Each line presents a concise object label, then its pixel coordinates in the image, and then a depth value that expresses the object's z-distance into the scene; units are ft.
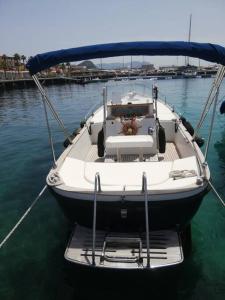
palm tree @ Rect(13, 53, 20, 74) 314.63
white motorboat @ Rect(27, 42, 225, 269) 14.83
